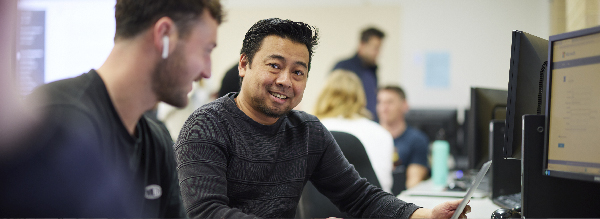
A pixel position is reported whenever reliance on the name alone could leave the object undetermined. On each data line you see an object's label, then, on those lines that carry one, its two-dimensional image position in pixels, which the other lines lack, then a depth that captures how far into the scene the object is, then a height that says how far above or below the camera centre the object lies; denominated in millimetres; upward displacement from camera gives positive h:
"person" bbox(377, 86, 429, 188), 2645 -211
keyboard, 1310 -305
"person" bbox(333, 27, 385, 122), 3881 +365
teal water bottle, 2107 -299
